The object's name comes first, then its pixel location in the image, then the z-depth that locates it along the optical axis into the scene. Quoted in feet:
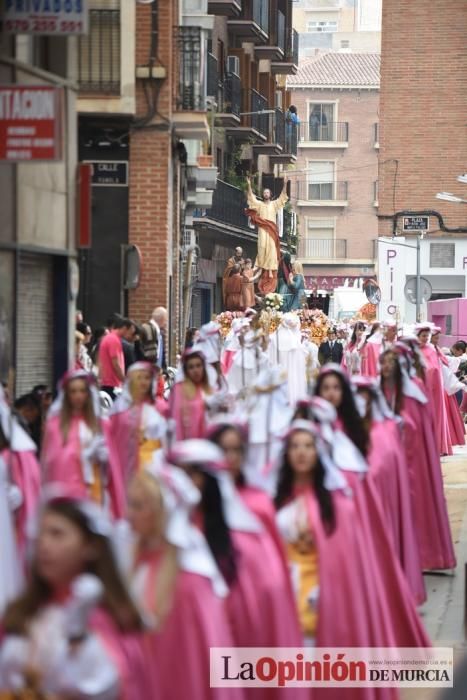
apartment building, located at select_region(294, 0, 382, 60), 358.02
